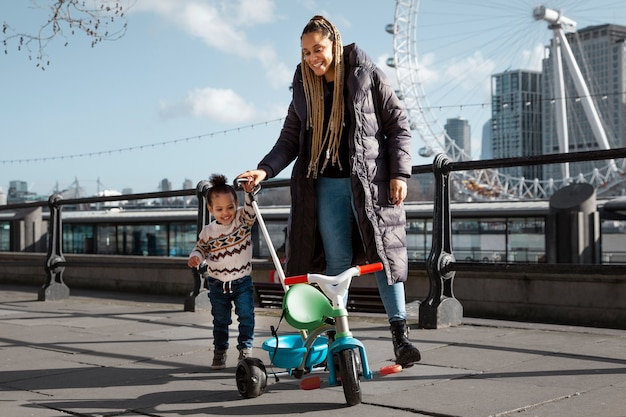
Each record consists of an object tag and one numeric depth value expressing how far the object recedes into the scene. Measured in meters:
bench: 4.68
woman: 3.38
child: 3.79
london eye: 51.88
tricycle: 2.96
